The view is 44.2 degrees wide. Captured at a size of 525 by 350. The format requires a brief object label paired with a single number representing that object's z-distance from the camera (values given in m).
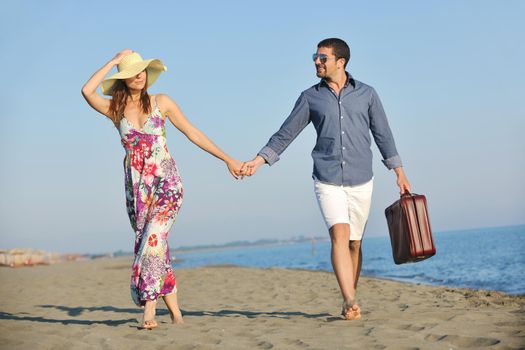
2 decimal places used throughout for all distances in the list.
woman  5.25
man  5.41
